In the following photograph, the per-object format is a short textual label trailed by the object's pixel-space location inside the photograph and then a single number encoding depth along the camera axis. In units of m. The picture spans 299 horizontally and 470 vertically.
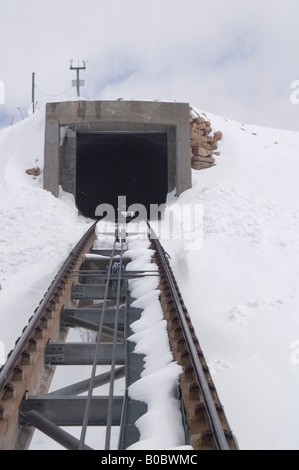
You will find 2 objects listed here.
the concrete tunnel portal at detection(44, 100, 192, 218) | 16.64
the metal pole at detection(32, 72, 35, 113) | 38.84
